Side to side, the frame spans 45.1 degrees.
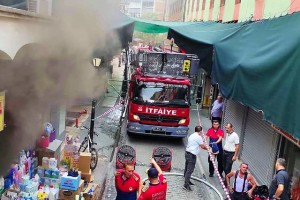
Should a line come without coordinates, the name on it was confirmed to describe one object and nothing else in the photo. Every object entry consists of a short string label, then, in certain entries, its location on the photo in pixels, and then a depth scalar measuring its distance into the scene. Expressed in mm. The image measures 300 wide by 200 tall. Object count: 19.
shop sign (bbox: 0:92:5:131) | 5500
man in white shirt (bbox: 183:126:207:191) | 8344
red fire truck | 11797
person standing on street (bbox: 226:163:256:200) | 6964
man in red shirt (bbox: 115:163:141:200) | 5781
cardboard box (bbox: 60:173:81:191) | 6586
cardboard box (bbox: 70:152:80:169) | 7921
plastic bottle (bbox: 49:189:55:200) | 6389
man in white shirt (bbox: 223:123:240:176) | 8539
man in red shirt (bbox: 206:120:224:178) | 9297
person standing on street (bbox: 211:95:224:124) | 13844
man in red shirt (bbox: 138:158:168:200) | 5426
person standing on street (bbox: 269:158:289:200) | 6151
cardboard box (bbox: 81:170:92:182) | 7717
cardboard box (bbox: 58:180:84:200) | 6602
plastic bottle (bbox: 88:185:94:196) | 6940
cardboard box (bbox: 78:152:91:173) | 7836
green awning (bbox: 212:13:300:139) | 5617
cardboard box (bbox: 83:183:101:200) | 6880
